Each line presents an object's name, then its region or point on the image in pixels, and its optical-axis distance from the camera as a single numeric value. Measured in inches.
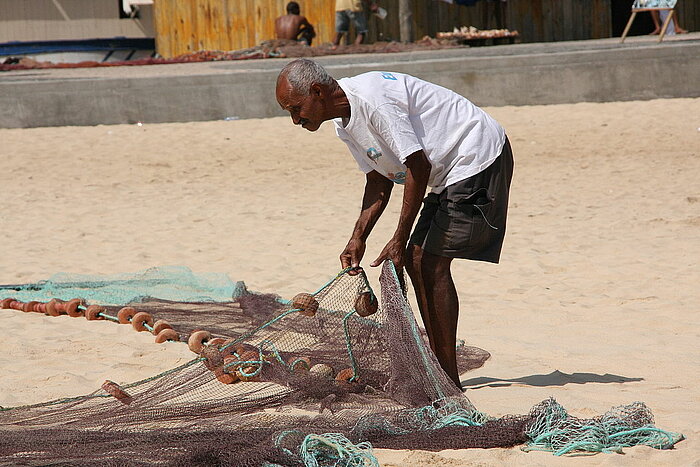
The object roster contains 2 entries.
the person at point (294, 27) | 1443.2
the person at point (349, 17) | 1412.4
